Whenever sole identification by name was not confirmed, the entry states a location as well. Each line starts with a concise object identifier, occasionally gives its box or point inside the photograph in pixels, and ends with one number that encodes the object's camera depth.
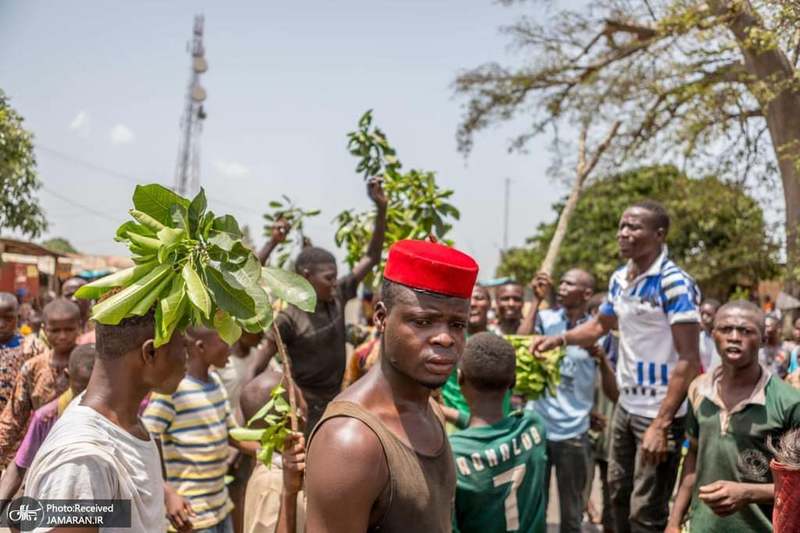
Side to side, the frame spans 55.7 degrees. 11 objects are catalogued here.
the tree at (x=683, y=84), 7.72
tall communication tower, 32.19
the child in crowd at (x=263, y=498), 3.52
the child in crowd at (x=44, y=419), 3.67
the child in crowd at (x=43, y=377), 4.65
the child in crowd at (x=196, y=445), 3.91
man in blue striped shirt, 4.35
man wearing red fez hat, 2.00
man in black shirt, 5.45
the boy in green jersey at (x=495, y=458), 3.30
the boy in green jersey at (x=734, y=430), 3.52
